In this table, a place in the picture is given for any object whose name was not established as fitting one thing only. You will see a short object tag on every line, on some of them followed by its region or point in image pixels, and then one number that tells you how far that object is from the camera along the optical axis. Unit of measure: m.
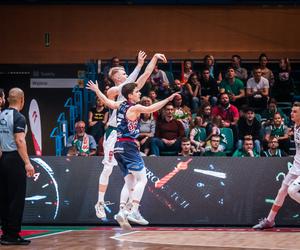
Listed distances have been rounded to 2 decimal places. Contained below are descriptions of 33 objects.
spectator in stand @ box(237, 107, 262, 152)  20.00
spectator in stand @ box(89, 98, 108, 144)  20.48
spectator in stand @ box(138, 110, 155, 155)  19.03
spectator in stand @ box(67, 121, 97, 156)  18.82
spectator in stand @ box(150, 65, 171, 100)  21.70
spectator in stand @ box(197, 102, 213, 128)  20.11
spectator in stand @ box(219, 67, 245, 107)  21.83
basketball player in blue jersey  13.70
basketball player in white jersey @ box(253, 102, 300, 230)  15.14
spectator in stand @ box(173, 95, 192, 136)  19.91
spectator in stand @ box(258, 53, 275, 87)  22.48
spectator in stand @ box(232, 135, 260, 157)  18.32
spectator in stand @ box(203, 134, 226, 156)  18.33
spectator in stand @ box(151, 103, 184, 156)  18.98
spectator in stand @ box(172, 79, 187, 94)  21.17
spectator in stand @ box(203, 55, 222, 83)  22.39
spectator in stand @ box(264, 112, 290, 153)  19.73
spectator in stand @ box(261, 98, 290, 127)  20.44
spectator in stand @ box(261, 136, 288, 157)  18.42
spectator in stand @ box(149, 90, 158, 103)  20.48
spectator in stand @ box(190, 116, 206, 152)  18.95
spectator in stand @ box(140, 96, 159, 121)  18.77
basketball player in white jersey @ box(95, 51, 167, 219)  14.43
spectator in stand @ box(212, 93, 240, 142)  20.42
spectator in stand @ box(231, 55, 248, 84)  22.67
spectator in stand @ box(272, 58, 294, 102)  22.61
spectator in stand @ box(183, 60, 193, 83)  22.19
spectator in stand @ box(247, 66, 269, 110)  21.80
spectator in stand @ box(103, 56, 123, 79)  21.83
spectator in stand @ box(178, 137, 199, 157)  18.17
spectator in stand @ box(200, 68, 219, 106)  21.80
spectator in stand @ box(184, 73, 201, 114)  21.27
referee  12.60
